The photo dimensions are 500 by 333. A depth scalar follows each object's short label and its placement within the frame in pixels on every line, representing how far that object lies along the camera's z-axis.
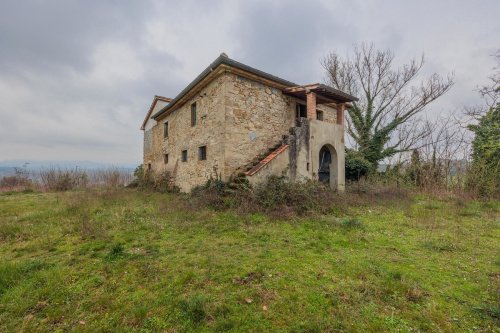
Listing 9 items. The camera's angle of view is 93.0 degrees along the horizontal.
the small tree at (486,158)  10.38
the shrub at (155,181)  13.89
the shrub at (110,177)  20.25
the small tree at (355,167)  14.31
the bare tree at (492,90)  10.28
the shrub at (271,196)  7.37
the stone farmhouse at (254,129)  9.46
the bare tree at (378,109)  17.50
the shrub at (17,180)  18.73
